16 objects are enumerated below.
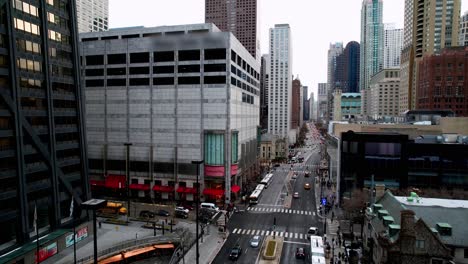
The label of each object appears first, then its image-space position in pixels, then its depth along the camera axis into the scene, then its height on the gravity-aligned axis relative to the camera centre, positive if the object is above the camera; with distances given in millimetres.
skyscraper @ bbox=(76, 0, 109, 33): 196375 +57194
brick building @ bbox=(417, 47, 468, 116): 124256 +11945
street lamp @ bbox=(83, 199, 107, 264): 25891 -7253
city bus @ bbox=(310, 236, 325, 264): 41750 -18339
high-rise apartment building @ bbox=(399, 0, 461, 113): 145875 +36622
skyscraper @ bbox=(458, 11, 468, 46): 170875 +41112
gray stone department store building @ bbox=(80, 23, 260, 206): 73500 +463
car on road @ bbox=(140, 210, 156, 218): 60781 -18644
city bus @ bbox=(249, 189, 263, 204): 73688 -18928
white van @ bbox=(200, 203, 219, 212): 66206 -18610
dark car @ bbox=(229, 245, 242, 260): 44884 -19085
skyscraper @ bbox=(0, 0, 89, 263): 39594 -1684
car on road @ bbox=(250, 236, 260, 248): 49031 -19188
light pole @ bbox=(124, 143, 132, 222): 59056 -9607
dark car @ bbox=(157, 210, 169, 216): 62544 -18761
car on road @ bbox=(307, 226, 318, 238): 54188 -19429
